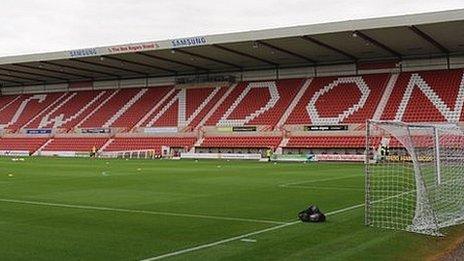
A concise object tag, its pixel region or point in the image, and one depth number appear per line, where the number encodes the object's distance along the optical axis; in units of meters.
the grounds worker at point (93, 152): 52.57
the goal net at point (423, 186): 10.91
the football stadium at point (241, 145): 9.78
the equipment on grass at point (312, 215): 11.51
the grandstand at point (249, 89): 41.91
